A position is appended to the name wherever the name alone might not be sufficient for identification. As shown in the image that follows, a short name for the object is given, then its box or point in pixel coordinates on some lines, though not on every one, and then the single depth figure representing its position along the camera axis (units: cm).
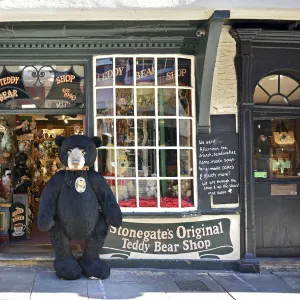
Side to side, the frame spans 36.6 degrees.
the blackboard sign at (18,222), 760
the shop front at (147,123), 649
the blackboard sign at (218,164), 657
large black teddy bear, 571
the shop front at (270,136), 662
